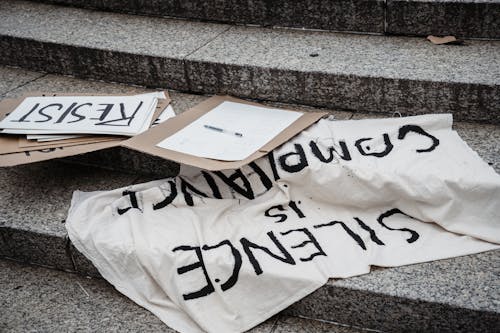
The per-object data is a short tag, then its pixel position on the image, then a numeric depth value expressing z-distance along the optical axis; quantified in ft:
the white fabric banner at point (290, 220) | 6.95
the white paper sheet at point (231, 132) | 7.80
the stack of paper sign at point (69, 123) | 8.39
